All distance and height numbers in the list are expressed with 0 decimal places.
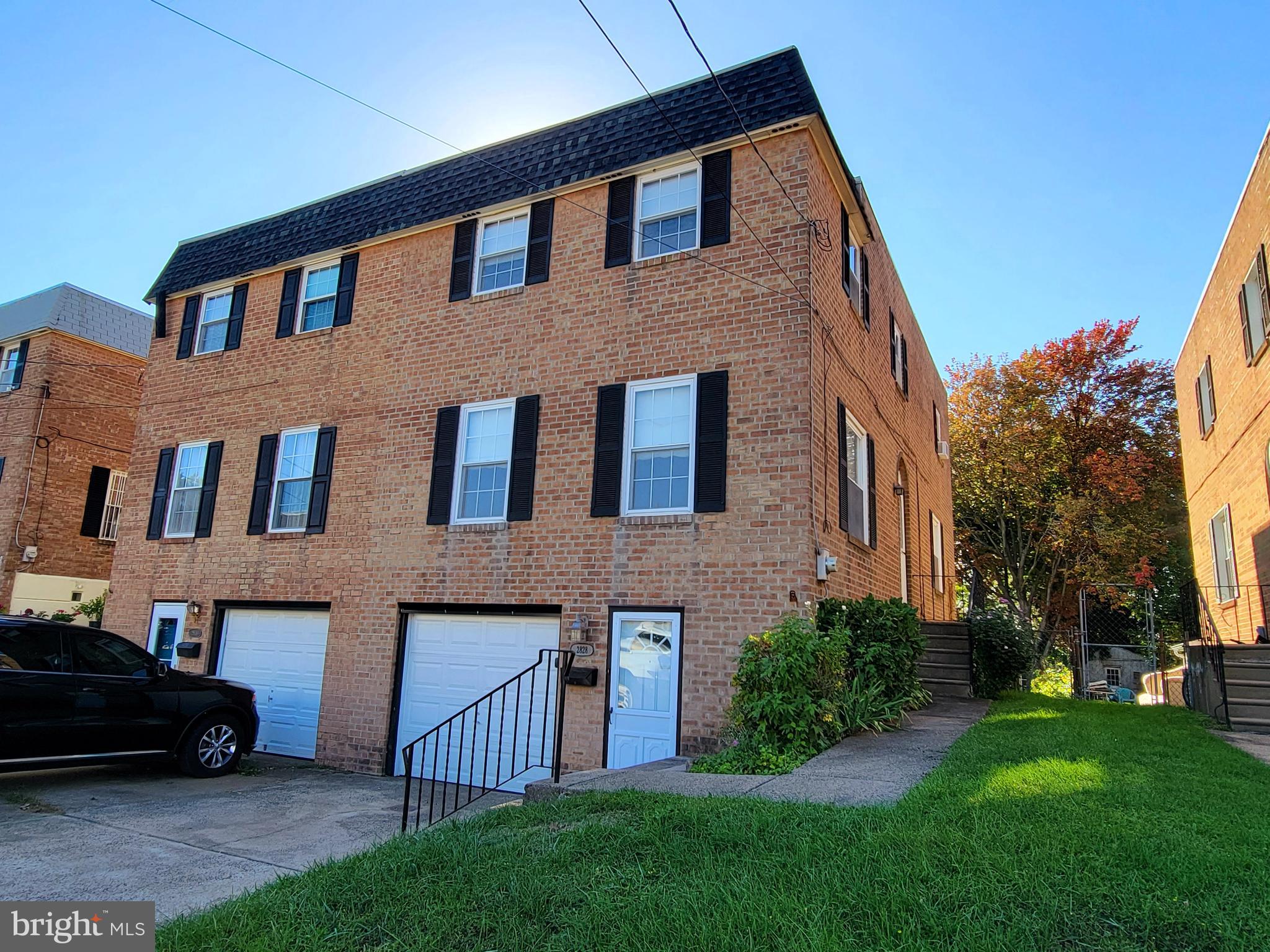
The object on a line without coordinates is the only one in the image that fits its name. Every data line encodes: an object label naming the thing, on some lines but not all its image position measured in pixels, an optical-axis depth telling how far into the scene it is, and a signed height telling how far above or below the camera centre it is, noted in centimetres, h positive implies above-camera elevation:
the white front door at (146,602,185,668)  1295 -13
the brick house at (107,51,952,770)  904 +253
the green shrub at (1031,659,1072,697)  1873 -60
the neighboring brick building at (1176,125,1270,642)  1134 +376
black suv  793 -87
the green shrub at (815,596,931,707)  876 +9
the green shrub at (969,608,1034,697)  1241 +0
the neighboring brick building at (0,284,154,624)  1881 +406
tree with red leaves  2162 +498
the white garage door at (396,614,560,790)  985 -56
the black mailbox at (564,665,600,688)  914 -43
